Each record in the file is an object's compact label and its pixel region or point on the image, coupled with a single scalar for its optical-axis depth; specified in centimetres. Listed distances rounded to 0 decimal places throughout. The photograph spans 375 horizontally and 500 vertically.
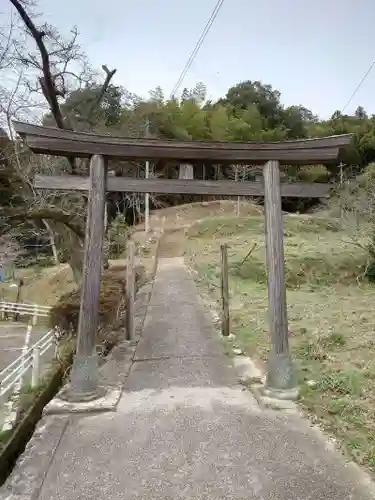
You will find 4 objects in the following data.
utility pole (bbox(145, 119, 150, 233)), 2078
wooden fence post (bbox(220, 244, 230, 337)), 662
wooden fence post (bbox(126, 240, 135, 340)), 634
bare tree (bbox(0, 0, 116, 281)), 914
